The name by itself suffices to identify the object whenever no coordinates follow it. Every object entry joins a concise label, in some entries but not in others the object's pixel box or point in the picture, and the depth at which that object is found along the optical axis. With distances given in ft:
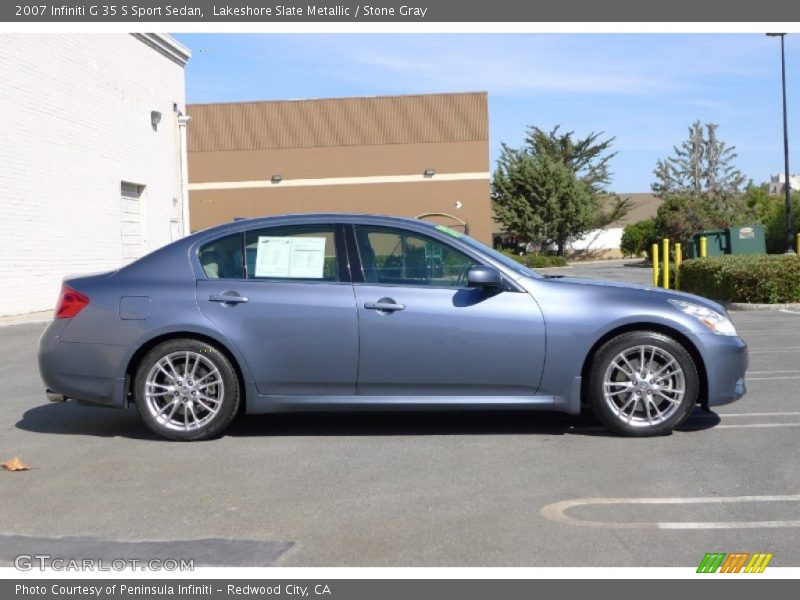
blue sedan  21.95
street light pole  112.80
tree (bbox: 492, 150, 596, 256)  216.33
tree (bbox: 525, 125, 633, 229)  248.93
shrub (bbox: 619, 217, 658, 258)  206.30
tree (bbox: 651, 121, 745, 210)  257.55
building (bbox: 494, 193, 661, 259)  237.39
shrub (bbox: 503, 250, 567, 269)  182.39
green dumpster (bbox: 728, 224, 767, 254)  90.07
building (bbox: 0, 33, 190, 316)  73.87
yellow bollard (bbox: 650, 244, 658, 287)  79.85
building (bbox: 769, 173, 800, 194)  463.62
